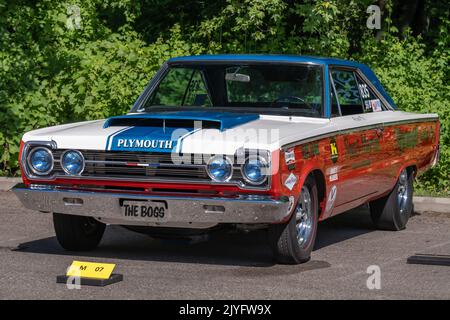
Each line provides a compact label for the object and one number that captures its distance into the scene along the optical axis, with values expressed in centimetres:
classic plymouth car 1053
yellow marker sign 996
